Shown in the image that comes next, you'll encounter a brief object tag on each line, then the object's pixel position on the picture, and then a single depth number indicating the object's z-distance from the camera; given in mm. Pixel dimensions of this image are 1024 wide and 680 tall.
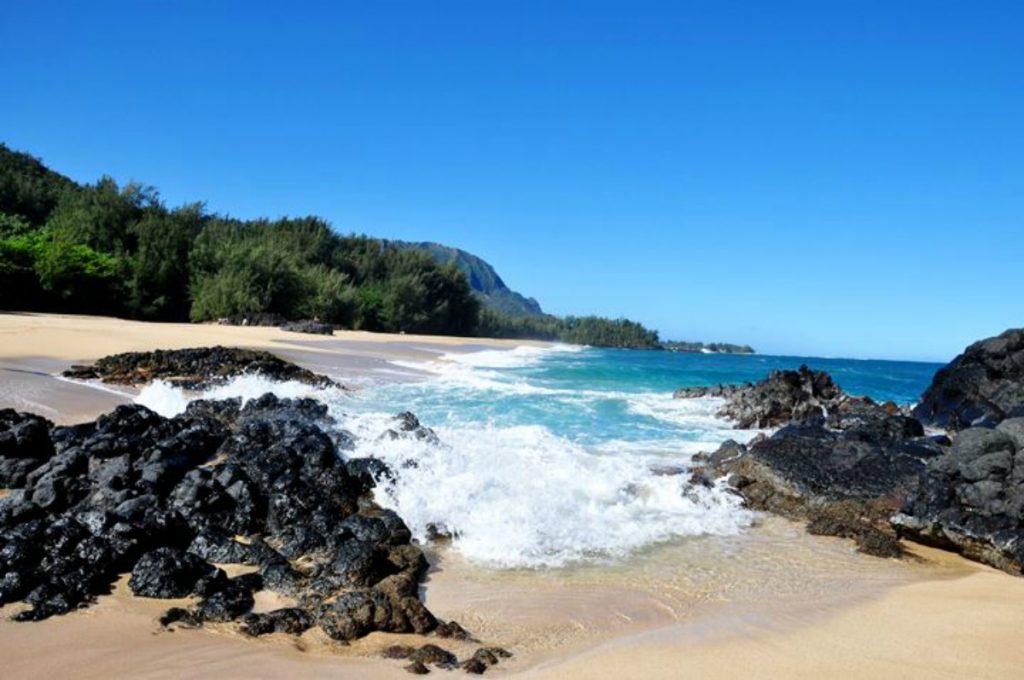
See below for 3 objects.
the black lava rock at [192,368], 14570
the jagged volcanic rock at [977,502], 7206
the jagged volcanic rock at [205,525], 4730
